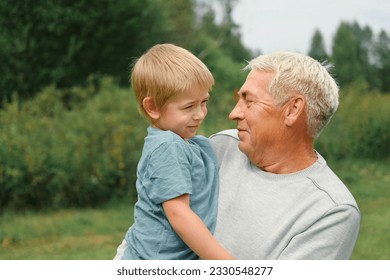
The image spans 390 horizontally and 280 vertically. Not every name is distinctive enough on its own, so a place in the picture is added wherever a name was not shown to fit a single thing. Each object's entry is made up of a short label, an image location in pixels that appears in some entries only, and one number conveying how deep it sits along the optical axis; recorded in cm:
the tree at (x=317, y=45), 2548
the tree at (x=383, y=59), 1973
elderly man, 264
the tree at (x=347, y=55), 2205
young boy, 254
